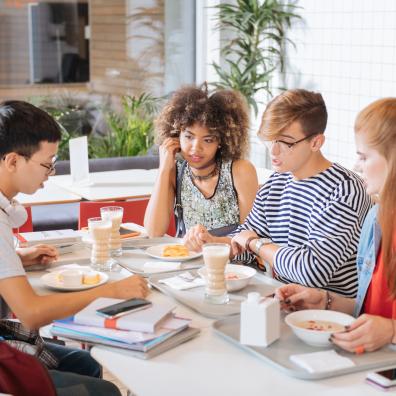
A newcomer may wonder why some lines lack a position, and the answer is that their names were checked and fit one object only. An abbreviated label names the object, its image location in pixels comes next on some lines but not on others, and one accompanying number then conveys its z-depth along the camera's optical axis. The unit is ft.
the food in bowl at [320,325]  5.98
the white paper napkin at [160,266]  8.01
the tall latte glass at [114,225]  8.57
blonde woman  5.81
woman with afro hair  10.48
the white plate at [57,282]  7.35
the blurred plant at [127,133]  20.62
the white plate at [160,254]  8.32
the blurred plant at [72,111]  20.33
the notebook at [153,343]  5.74
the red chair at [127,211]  11.60
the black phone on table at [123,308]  6.09
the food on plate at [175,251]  8.42
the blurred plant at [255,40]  20.04
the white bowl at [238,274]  7.18
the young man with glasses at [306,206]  7.66
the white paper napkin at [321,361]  5.40
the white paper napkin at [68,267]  8.08
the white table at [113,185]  13.84
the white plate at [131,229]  9.25
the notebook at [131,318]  5.96
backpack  5.38
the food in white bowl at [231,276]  7.32
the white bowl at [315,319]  5.78
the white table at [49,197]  13.18
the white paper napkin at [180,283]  7.38
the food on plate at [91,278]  7.56
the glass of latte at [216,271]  6.73
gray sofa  16.06
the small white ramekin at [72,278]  7.45
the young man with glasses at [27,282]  6.50
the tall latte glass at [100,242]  8.11
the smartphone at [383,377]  5.19
